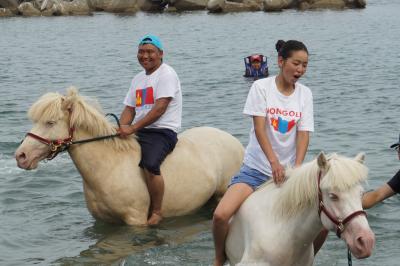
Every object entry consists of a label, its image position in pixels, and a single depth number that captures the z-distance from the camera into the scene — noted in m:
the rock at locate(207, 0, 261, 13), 57.50
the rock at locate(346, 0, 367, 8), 60.16
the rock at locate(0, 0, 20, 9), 61.71
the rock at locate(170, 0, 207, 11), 61.28
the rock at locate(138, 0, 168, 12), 63.16
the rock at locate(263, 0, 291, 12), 57.94
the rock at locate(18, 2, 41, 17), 60.78
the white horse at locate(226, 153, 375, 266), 4.73
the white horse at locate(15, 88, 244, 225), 7.88
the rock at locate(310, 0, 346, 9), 59.62
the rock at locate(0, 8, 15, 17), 60.81
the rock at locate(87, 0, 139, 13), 61.75
